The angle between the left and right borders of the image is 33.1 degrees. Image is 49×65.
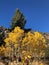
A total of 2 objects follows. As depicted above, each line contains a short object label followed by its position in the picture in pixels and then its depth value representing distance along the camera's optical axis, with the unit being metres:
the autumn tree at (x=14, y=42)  24.05
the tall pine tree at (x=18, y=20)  28.36
